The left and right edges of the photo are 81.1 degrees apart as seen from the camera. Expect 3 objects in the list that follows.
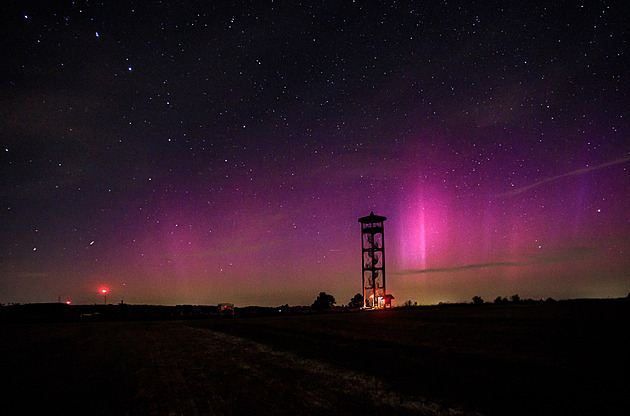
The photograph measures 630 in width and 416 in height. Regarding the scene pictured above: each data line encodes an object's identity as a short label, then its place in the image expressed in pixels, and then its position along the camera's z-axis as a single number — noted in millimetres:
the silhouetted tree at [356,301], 102594
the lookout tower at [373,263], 67938
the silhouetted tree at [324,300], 113100
